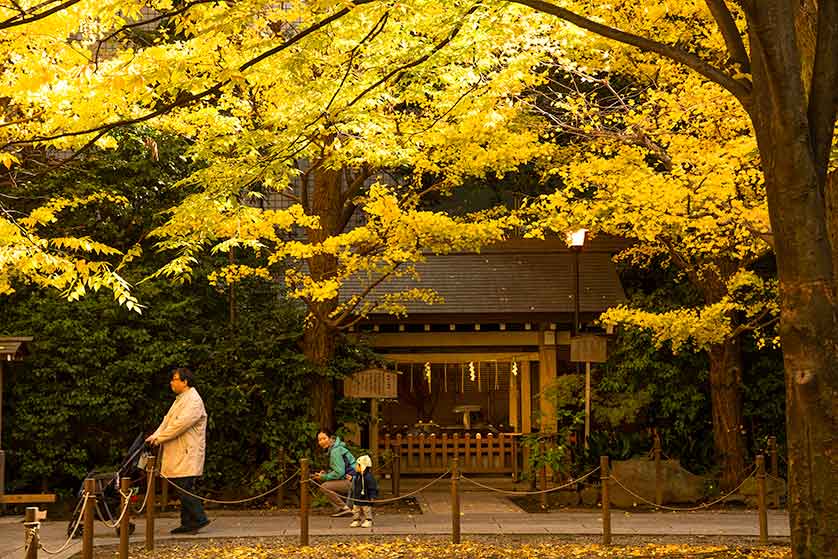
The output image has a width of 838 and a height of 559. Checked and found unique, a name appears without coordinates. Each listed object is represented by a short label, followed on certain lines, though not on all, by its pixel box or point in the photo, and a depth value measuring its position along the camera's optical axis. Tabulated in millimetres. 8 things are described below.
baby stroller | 12141
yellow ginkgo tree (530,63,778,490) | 12938
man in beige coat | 11984
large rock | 15898
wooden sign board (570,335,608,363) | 16141
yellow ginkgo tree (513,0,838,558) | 8094
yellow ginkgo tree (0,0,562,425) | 10078
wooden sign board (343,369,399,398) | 16734
